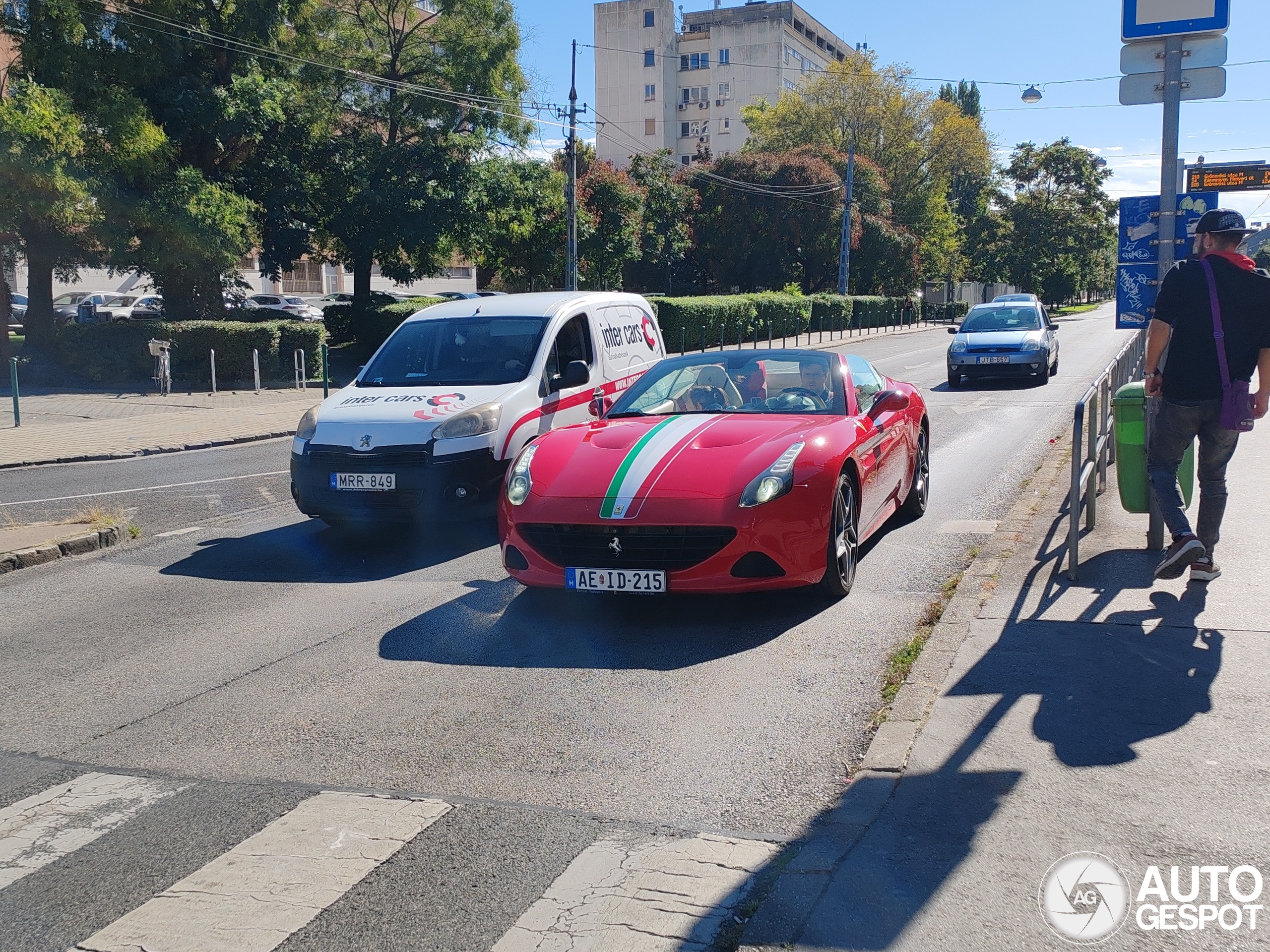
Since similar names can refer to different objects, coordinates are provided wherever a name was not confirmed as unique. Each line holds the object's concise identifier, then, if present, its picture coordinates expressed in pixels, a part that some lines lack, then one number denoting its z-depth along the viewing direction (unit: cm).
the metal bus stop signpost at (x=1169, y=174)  711
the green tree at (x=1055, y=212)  8350
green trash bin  709
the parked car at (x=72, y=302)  3981
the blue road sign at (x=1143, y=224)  920
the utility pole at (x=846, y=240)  5528
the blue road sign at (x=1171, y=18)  706
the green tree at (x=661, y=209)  5219
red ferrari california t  618
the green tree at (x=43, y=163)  2134
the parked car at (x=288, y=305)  4616
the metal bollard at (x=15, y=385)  1695
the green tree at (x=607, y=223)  4462
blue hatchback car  2206
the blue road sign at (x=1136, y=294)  947
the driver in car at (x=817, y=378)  769
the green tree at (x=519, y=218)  3192
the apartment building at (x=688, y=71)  9756
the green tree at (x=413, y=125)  3052
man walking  603
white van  860
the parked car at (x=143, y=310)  3959
